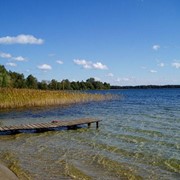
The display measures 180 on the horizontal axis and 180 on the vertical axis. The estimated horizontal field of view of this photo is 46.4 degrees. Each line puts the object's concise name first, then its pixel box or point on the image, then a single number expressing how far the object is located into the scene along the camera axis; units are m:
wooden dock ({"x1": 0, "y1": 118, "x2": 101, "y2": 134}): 12.05
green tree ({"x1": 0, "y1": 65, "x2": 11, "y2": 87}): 44.73
